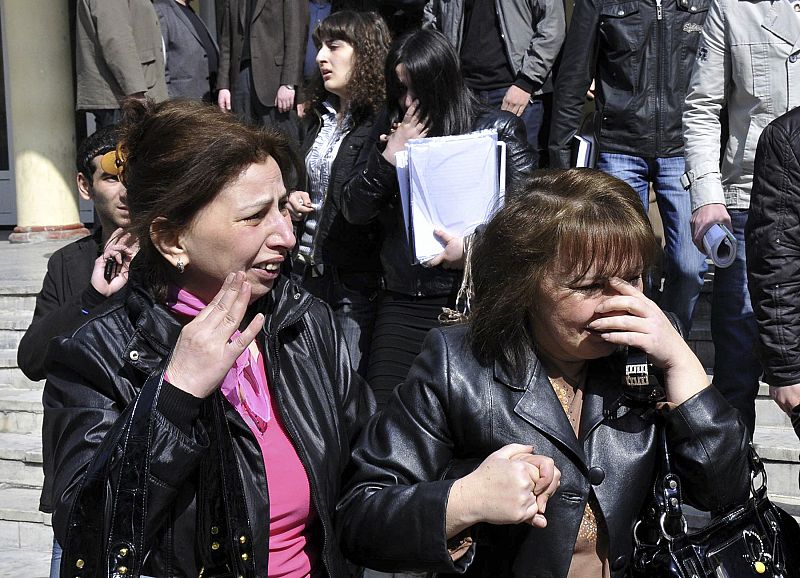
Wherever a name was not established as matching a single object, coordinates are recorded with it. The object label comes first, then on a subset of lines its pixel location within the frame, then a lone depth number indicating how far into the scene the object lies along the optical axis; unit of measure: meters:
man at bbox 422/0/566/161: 5.62
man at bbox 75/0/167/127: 7.02
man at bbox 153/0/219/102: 7.75
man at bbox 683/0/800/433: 4.18
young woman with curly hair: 4.80
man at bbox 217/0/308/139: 7.04
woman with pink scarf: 2.00
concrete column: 8.91
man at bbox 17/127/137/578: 3.18
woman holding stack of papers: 4.30
